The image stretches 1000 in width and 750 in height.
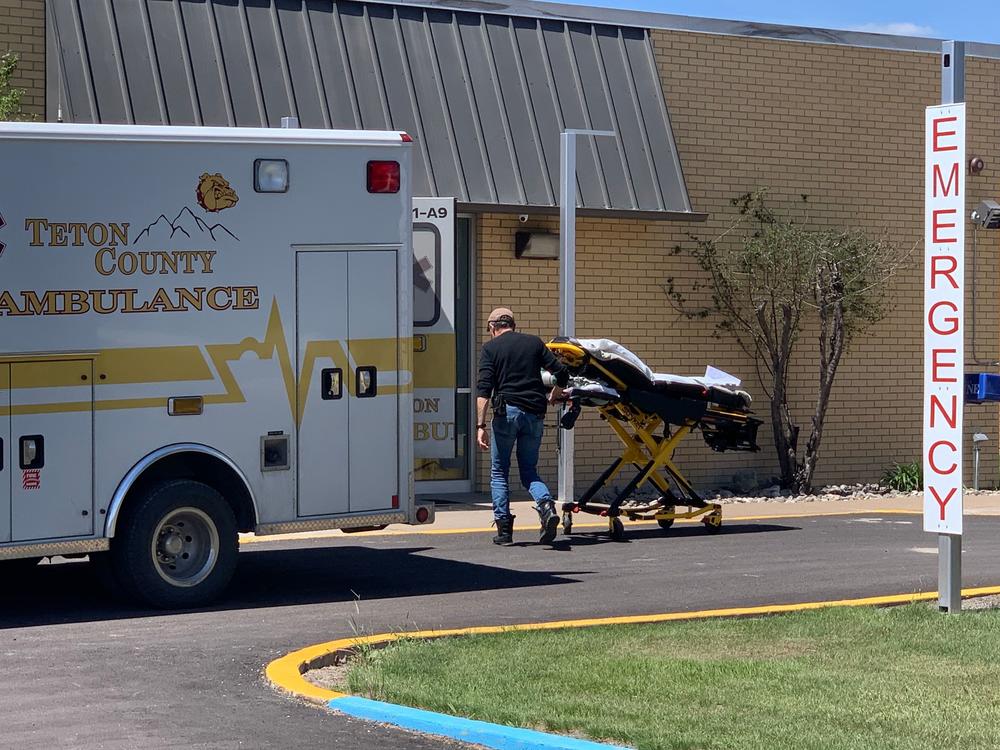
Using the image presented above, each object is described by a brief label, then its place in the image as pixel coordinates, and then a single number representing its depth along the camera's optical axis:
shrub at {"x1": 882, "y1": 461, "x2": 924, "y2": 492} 20.16
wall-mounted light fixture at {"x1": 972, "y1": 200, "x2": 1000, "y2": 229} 20.56
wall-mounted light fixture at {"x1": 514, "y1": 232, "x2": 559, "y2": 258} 17.72
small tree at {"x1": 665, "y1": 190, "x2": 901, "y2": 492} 18.59
